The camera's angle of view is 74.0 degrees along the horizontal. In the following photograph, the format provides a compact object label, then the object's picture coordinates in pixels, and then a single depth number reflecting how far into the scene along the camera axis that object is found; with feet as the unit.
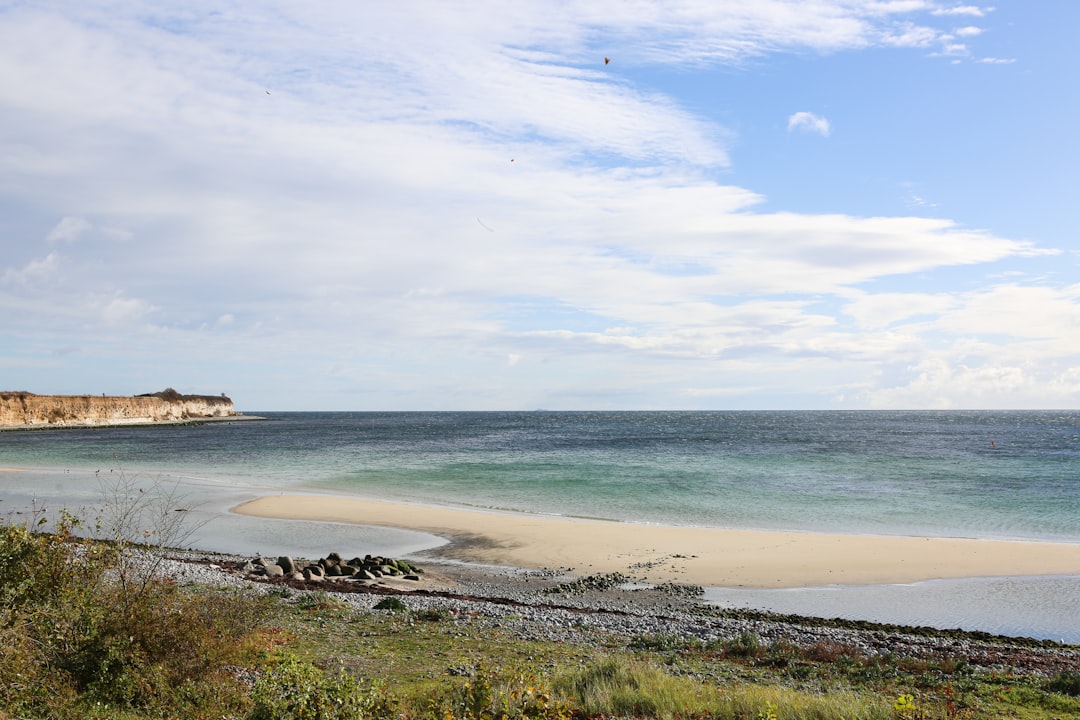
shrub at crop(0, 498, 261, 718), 26.05
